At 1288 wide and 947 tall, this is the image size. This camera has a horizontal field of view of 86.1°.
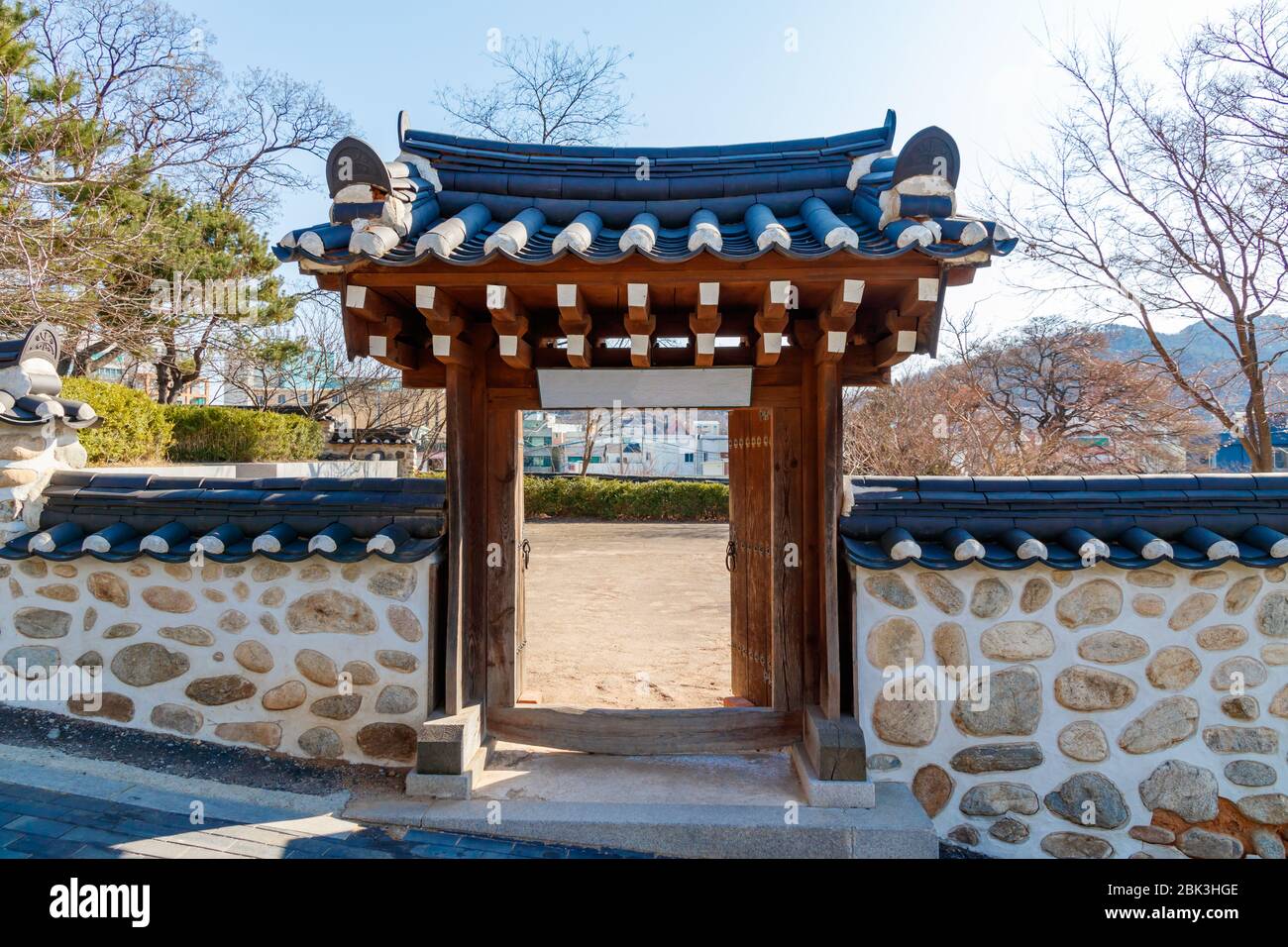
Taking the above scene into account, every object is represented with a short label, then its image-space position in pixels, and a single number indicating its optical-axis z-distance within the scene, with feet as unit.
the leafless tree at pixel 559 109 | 52.60
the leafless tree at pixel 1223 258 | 33.06
